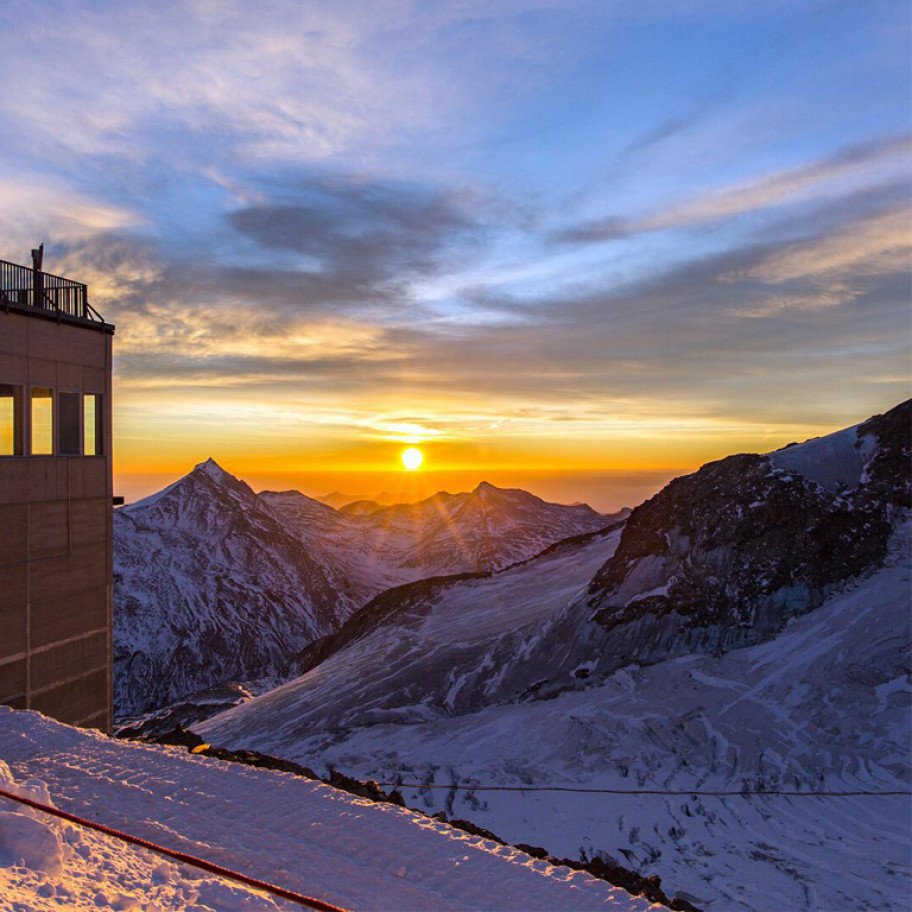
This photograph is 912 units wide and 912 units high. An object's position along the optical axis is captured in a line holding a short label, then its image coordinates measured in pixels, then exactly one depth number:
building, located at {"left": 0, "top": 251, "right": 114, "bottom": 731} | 17.94
